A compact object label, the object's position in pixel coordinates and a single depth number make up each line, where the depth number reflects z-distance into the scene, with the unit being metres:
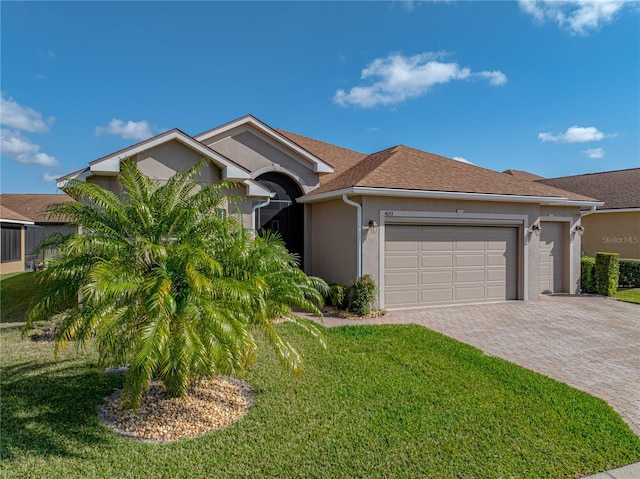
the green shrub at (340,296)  11.35
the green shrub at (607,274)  14.60
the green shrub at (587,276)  15.45
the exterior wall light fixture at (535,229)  13.32
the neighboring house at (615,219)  19.22
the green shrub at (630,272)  17.17
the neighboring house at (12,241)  20.89
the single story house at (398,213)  11.13
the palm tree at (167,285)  4.10
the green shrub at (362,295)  10.91
